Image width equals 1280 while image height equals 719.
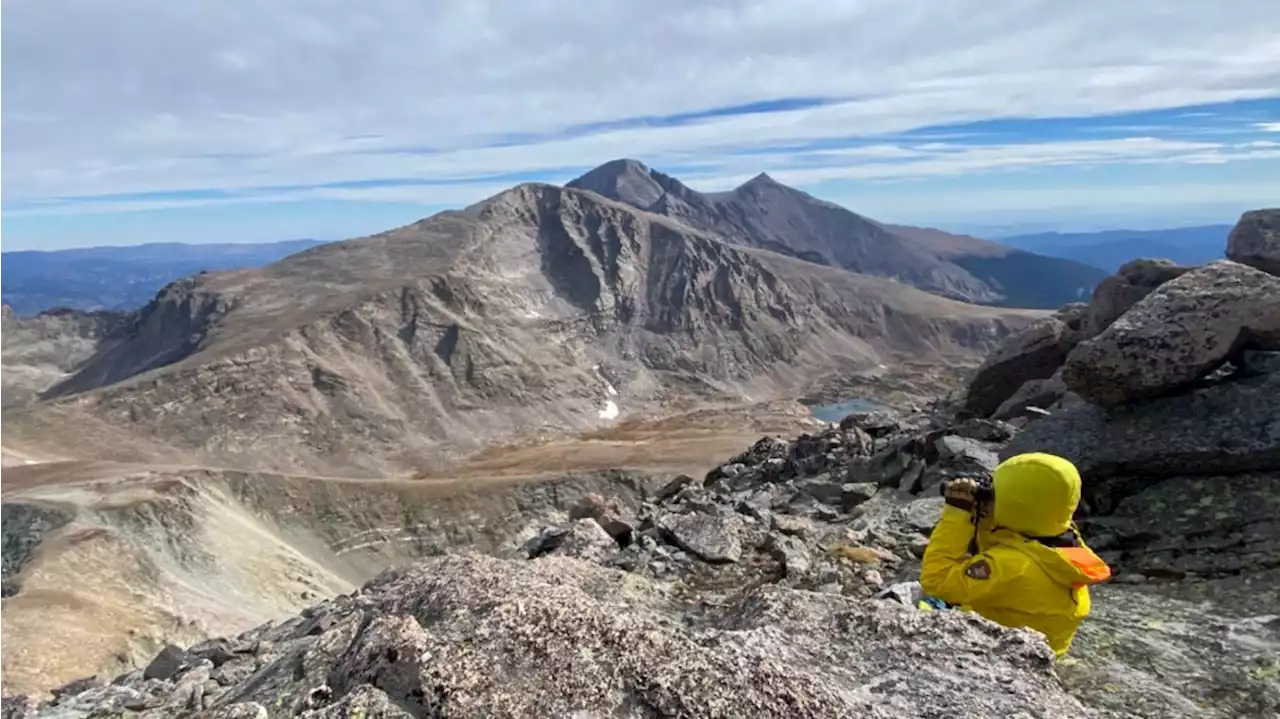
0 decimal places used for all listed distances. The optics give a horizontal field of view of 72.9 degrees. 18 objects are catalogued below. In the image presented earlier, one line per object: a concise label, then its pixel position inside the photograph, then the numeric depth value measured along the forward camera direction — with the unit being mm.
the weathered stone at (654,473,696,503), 29861
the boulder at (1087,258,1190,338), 27156
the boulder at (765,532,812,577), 12992
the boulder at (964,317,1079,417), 28094
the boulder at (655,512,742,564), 13745
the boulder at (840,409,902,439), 30797
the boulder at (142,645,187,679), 15882
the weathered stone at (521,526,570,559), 16047
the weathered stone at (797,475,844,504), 20906
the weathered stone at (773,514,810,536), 15840
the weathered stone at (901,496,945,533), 15781
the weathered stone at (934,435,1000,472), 18453
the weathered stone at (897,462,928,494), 19938
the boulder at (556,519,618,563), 14781
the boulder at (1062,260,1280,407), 13602
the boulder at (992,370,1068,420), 23688
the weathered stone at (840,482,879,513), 19953
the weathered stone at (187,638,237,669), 14400
